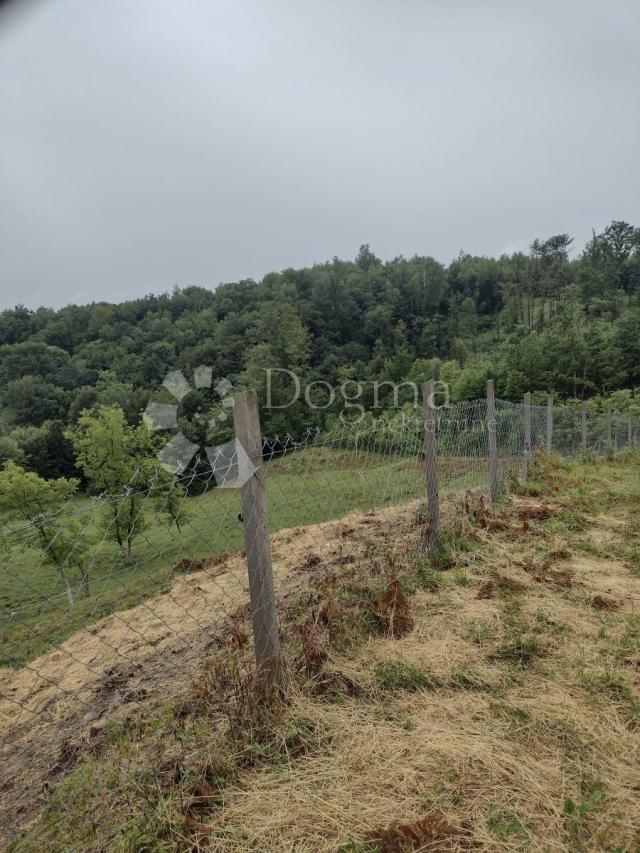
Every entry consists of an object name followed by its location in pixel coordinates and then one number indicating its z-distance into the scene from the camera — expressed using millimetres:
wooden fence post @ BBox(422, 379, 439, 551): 3650
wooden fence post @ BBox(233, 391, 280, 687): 1961
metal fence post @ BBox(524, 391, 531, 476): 6477
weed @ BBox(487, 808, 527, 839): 1453
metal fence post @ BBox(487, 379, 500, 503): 5070
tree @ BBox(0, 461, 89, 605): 11836
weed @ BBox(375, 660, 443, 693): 2236
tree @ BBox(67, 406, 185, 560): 15266
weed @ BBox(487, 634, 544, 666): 2424
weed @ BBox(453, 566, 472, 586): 3337
